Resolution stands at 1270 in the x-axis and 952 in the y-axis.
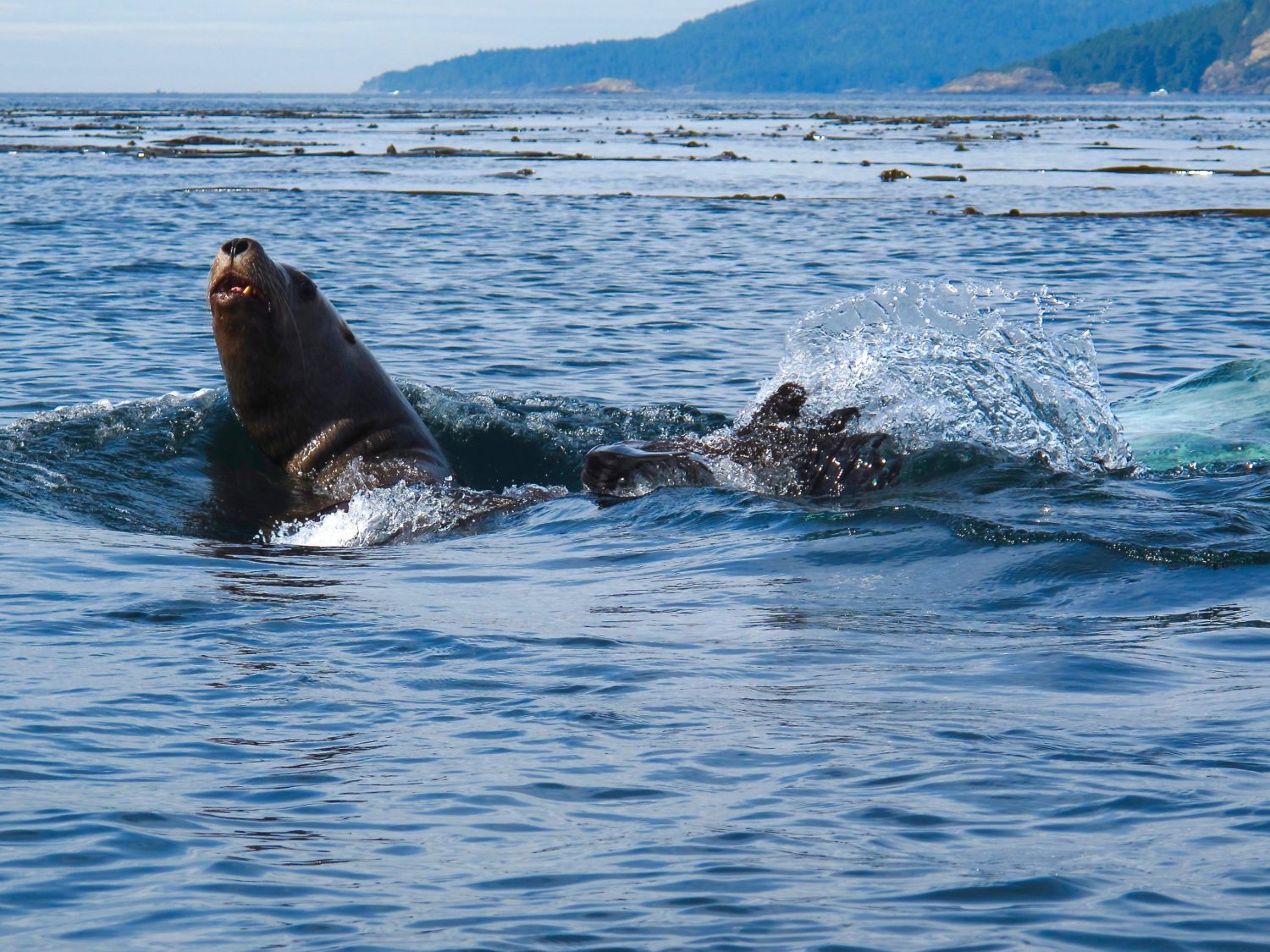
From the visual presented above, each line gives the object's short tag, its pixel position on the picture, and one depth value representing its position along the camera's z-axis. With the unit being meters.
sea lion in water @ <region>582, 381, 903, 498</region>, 17.62
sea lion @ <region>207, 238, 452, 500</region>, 18.09
